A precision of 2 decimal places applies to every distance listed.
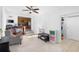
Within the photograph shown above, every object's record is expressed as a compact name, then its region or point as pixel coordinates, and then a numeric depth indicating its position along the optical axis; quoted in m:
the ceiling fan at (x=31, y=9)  2.95
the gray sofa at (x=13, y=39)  2.86
